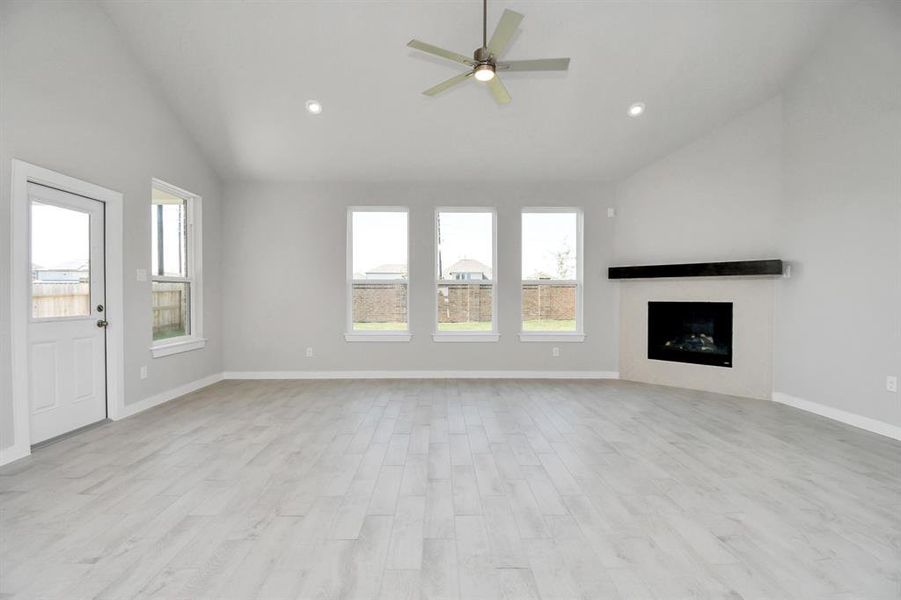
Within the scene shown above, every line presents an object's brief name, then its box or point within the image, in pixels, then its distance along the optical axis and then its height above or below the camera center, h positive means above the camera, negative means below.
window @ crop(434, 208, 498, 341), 6.11 +0.37
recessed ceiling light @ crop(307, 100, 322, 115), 4.64 +2.06
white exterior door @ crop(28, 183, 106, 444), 3.37 -0.14
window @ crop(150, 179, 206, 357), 4.81 +0.32
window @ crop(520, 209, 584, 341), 6.09 +0.36
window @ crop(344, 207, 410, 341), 6.10 +0.38
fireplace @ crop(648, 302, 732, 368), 5.22 -0.44
